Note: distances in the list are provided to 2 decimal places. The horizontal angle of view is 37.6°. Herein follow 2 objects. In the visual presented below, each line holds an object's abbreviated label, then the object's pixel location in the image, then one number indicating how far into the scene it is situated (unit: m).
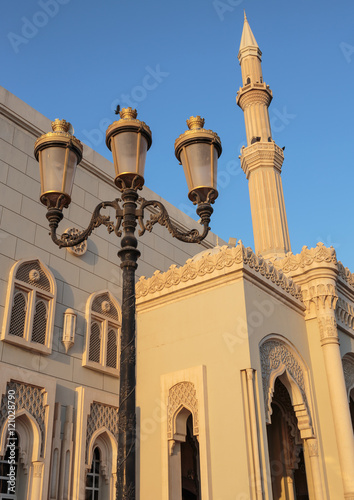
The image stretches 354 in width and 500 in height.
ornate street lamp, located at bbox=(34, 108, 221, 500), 4.49
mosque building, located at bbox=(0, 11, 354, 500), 7.81
